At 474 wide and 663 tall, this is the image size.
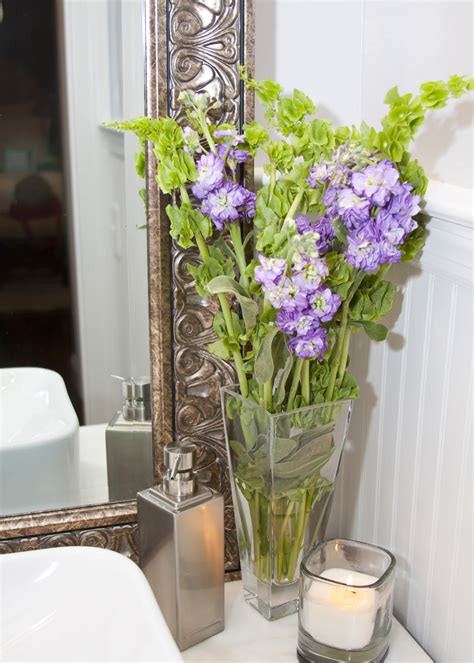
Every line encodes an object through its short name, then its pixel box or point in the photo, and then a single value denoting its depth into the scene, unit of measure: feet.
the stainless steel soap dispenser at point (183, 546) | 2.78
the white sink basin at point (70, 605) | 2.44
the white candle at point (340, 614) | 2.66
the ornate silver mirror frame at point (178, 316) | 2.79
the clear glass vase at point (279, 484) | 2.79
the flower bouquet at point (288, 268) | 2.42
